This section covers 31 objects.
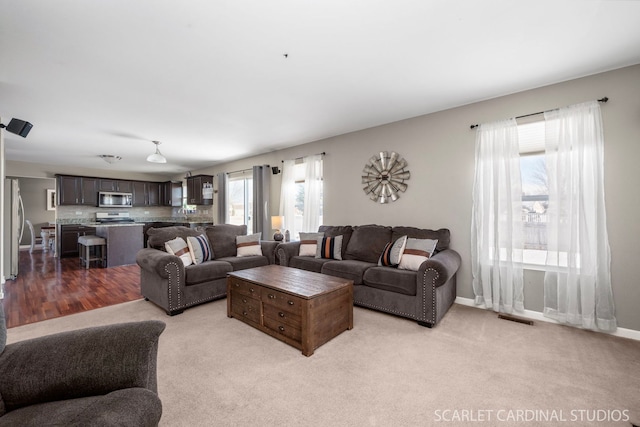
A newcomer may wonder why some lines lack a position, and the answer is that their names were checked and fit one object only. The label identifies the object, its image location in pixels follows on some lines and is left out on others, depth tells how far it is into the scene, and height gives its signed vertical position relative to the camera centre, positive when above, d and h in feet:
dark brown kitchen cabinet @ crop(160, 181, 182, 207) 28.22 +2.29
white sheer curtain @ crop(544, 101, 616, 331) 8.69 -0.42
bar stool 18.74 -2.44
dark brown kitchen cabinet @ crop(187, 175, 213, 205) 24.62 +2.47
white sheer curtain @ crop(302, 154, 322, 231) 16.53 +1.30
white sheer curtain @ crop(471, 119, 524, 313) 10.14 -0.34
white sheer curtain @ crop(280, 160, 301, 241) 17.93 +1.16
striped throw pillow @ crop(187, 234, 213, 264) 11.99 -1.57
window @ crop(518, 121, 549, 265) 9.92 +0.73
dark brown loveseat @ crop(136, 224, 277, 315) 10.26 -2.31
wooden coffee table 7.68 -2.85
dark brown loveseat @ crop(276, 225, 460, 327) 9.16 -2.28
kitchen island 19.04 -1.90
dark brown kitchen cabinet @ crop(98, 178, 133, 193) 25.93 +2.96
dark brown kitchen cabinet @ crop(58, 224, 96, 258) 22.86 -1.92
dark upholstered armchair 3.12 -2.13
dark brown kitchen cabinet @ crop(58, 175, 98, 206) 23.73 +2.29
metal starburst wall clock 13.15 +1.82
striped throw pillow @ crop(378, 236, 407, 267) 11.00 -1.67
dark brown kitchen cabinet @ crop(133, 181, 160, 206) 28.12 +2.30
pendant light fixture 15.52 +3.26
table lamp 16.92 -0.55
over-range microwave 25.54 +1.54
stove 26.35 -0.25
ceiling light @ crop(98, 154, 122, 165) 20.11 +4.41
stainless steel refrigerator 15.05 -0.69
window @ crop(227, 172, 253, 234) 22.34 +1.23
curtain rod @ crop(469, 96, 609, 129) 8.63 +3.51
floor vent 9.48 -3.86
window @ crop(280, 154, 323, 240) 16.58 +1.21
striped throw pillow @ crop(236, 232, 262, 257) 14.01 -1.66
